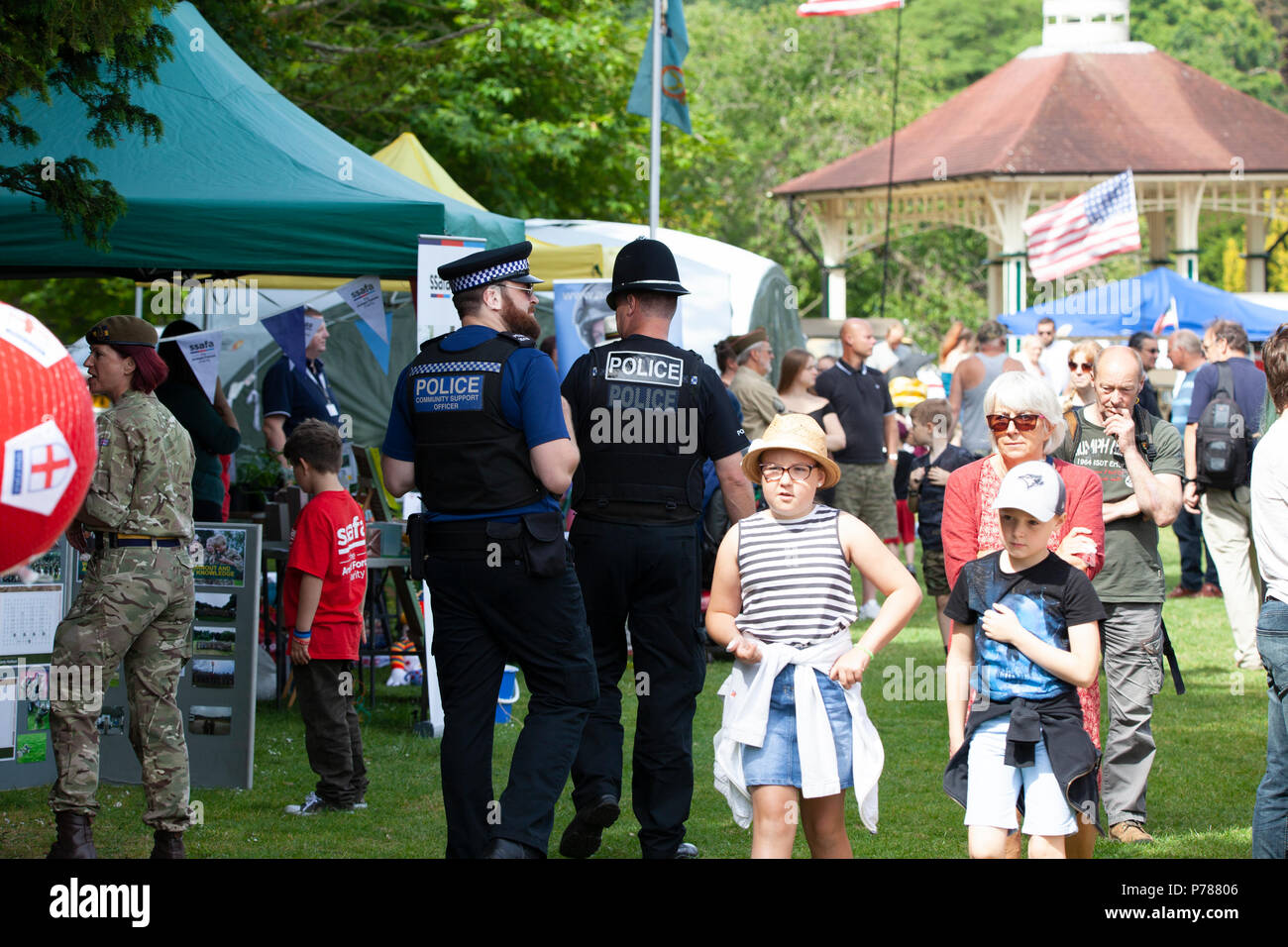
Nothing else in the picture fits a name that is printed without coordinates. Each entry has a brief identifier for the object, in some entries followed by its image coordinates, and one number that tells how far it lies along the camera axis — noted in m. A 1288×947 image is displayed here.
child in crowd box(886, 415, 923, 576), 13.60
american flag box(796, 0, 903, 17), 19.22
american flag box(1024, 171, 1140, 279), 24.11
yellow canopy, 14.47
